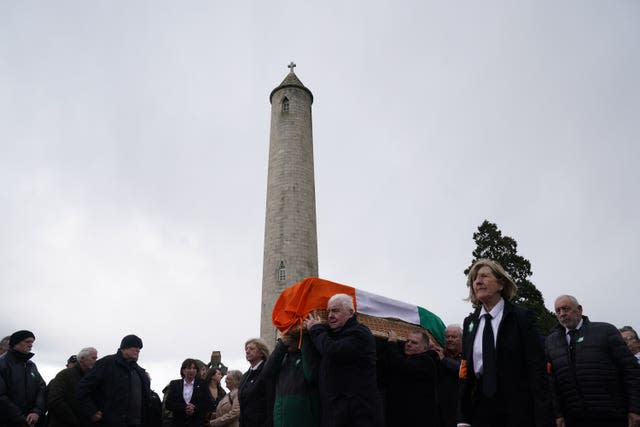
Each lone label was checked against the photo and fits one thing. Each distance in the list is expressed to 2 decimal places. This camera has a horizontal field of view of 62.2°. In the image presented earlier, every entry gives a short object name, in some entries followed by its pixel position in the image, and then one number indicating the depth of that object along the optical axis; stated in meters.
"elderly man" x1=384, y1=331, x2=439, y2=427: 5.04
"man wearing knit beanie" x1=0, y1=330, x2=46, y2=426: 5.88
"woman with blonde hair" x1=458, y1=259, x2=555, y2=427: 3.26
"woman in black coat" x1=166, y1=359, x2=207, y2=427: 6.77
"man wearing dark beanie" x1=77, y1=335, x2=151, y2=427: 5.84
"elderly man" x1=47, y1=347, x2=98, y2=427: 6.26
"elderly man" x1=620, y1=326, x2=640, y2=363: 6.12
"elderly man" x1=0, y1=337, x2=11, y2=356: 7.50
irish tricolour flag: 5.55
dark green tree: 22.05
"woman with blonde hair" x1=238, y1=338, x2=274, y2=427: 5.69
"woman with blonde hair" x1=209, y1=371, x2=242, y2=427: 6.64
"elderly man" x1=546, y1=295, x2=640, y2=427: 4.34
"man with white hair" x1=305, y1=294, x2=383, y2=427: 4.32
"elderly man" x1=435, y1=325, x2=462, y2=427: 5.38
